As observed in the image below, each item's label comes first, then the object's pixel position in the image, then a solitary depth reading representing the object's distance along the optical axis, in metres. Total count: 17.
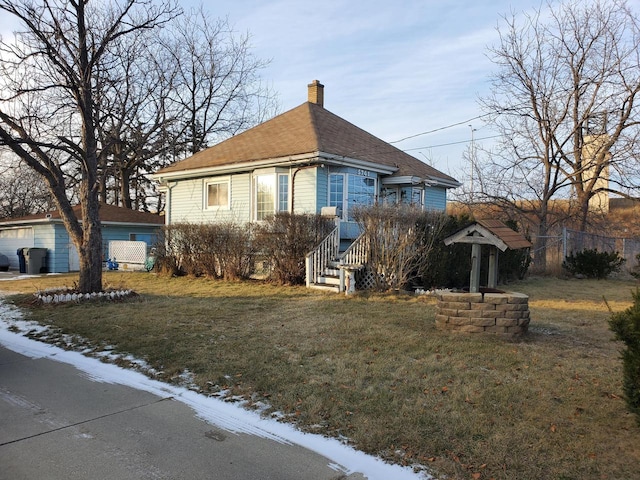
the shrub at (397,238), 10.76
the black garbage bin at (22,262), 19.84
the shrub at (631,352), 3.48
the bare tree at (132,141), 12.21
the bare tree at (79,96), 10.45
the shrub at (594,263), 16.91
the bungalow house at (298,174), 14.93
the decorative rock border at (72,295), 10.15
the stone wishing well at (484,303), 6.70
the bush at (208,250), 14.05
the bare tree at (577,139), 19.30
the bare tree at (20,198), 36.06
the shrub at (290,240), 12.36
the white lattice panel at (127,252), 20.16
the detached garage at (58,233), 20.30
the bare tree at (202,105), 30.09
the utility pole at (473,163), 23.30
